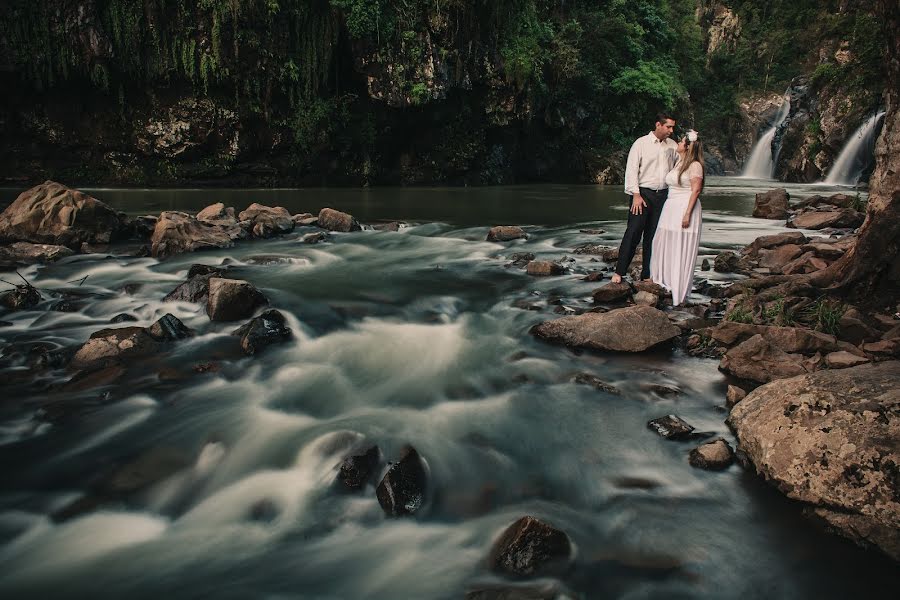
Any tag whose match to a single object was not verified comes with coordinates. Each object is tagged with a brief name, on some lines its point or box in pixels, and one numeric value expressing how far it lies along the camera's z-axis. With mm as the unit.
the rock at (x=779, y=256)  7302
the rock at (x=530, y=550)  2395
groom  5926
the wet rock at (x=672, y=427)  3393
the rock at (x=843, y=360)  3875
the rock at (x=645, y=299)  5785
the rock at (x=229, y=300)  5312
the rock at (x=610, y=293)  5973
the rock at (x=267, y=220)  10420
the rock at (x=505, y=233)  10547
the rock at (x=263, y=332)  4805
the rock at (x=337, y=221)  11383
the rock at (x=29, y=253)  7890
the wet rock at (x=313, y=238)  9984
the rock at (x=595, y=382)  4055
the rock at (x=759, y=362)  3912
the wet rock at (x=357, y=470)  3021
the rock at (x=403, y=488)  2828
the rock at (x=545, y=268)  7555
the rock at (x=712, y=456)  3074
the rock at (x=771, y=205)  13328
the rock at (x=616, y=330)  4660
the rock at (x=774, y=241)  7907
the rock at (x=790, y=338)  4172
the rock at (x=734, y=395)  3689
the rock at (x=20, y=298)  5754
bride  5586
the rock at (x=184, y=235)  8594
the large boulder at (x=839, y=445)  2459
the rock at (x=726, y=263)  7520
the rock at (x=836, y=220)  10633
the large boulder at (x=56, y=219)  8672
